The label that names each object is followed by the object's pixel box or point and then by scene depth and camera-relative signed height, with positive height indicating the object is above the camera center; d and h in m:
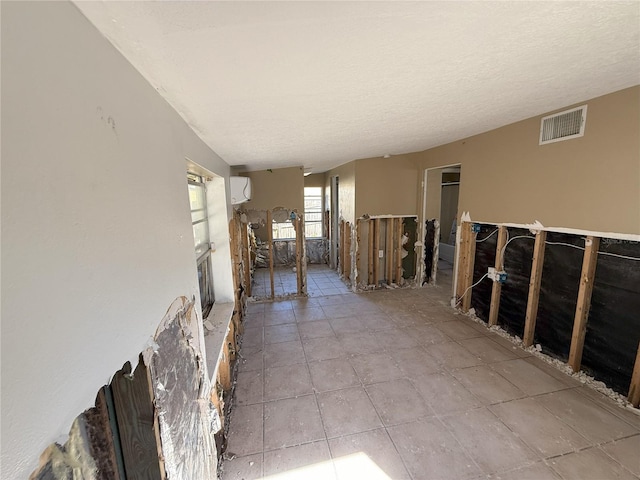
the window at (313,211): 8.29 -0.32
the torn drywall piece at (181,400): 1.02 -0.90
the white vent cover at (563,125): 2.47 +0.69
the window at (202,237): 2.31 -0.32
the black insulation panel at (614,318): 2.26 -1.11
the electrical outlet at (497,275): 3.44 -1.03
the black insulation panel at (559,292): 2.71 -1.04
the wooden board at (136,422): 0.78 -0.70
